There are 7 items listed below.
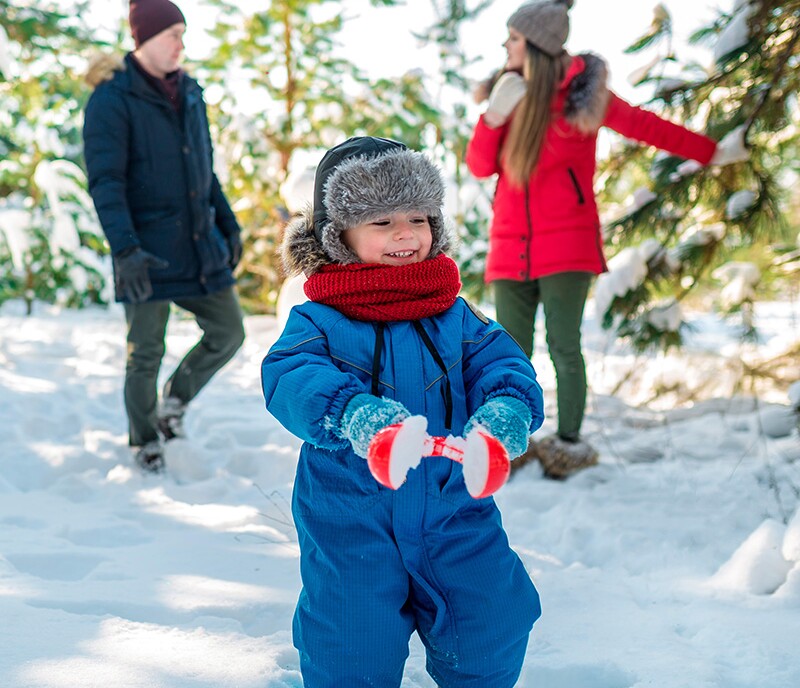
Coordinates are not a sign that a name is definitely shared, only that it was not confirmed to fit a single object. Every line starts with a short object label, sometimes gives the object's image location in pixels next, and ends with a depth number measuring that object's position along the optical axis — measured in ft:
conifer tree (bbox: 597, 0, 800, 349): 10.59
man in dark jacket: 10.23
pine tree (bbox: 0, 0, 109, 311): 23.54
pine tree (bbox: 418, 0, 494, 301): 23.27
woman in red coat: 10.30
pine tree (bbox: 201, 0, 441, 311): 22.15
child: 4.71
